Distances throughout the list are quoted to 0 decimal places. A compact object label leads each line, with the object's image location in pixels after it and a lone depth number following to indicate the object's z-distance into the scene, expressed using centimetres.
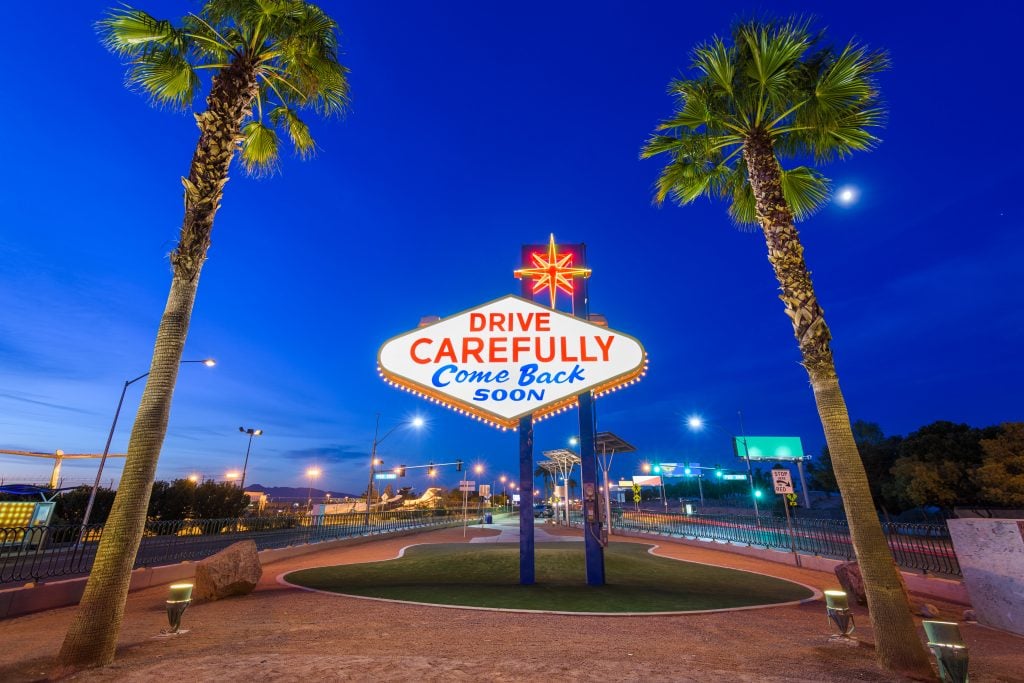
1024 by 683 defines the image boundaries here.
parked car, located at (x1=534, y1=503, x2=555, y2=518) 5262
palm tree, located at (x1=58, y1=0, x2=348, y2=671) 582
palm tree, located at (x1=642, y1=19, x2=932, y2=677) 604
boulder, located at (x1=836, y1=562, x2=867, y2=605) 941
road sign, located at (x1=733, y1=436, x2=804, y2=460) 5756
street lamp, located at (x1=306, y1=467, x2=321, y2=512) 5662
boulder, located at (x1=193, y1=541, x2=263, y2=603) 982
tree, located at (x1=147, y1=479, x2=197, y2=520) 3300
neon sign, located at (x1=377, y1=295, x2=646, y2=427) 1135
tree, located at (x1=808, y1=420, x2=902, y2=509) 3844
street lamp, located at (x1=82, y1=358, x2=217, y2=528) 2407
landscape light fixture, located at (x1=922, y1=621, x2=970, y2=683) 486
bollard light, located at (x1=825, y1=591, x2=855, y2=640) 686
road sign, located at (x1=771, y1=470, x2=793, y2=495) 1689
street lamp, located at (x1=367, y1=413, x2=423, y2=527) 3667
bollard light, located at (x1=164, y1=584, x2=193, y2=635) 697
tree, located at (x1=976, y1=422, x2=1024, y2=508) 2472
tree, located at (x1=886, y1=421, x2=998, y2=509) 2980
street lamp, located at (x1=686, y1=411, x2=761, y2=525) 3893
